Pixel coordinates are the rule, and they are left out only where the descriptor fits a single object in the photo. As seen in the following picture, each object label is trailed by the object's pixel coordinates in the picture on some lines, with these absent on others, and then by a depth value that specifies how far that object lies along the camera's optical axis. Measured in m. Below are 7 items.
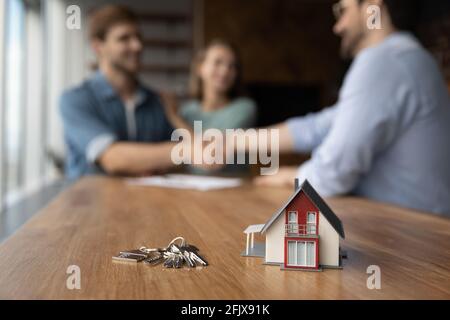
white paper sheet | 1.58
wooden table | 0.51
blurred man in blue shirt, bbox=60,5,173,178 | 1.96
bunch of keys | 0.61
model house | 0.58
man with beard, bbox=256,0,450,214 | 1.22
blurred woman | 2.83
